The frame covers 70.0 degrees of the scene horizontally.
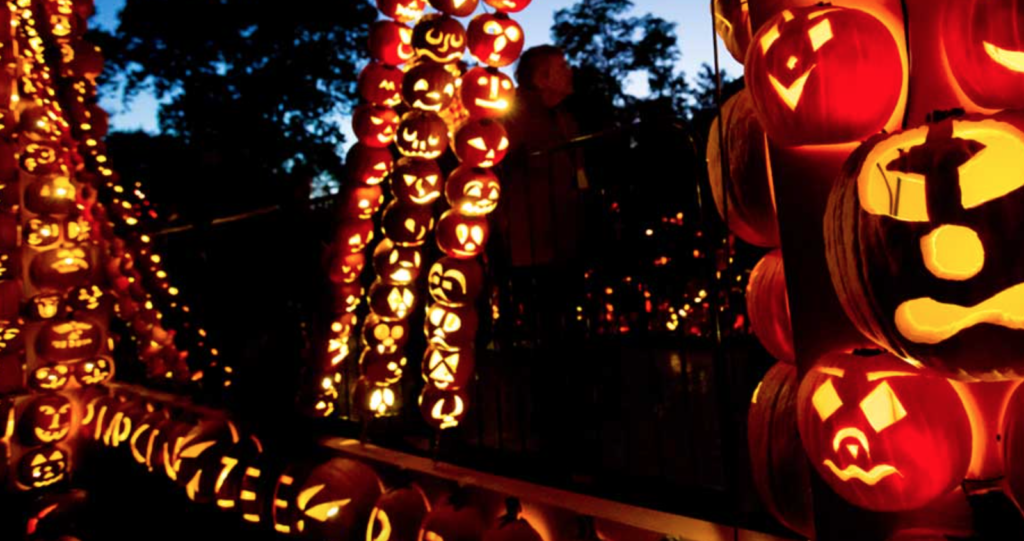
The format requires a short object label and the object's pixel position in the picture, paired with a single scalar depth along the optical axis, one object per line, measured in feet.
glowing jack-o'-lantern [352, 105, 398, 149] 15.28
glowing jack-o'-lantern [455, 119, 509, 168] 13.07
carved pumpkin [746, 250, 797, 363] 7.58
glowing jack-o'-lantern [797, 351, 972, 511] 5.63
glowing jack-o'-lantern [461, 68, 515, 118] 13.39
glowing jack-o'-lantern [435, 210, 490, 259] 13.03
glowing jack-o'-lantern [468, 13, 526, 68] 13.46
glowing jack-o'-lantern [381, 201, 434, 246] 13.69
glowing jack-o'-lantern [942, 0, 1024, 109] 5.26
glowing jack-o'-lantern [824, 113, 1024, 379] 4.93
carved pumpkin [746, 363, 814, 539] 7.02
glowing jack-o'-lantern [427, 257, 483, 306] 12.99
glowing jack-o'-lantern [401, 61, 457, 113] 13.39
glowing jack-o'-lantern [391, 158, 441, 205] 13.60
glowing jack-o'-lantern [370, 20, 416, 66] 14.92
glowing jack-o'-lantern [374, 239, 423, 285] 13.98
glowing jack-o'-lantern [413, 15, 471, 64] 13.47
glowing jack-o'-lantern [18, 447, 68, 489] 17.40
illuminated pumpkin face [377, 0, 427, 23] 14.82
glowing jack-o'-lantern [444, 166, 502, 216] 13.08
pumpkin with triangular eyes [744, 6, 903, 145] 5.91
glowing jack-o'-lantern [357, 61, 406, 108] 15.21
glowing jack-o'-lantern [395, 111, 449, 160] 13.46
